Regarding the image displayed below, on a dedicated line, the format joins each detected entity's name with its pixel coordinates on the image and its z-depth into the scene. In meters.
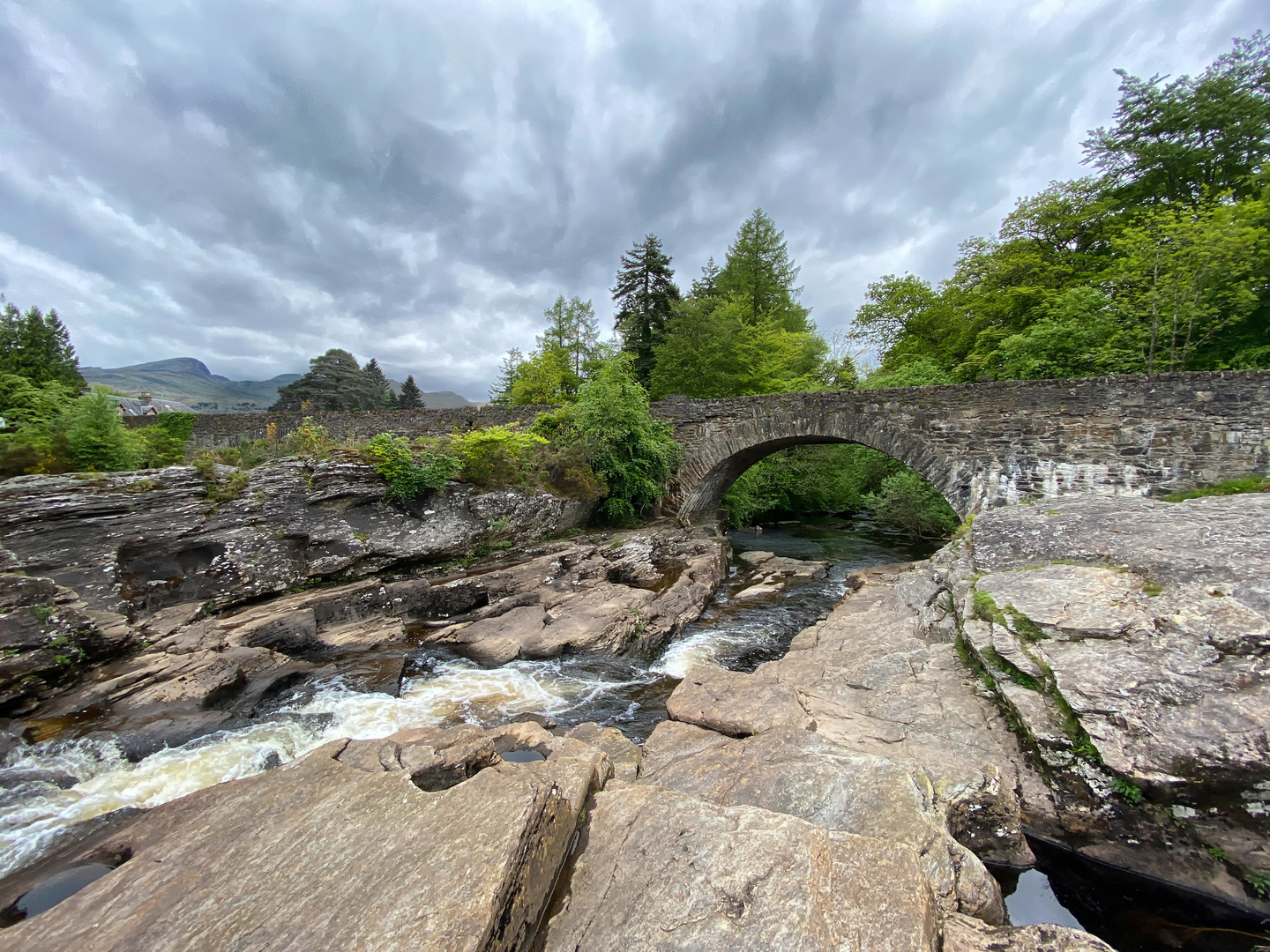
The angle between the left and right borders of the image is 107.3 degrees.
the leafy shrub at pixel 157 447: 10.60
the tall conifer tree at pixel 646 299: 28.62
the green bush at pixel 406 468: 10.01
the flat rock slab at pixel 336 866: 2.29
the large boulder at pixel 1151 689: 3.41
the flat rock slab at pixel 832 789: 2.75
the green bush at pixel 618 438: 13.80
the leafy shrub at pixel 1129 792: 3.61
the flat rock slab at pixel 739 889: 2.21
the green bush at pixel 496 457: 11.14
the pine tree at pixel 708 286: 29.87
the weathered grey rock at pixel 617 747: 4.23
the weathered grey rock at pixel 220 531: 6.80
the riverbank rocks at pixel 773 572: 11.52
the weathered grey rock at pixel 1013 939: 2.27
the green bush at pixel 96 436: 9.17
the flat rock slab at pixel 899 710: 3.67
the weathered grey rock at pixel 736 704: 4.85
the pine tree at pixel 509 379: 27.83
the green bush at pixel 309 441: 10.19
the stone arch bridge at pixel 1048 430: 9.34
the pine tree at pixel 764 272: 28.12
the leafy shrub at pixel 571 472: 12.78
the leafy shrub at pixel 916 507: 16.47
